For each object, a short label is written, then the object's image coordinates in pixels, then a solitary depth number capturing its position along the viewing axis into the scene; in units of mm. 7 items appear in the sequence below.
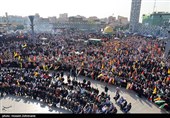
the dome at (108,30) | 56369
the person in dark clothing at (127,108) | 12727
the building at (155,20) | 94188
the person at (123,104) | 13061
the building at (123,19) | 151188
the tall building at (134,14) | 97119
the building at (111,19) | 148175
